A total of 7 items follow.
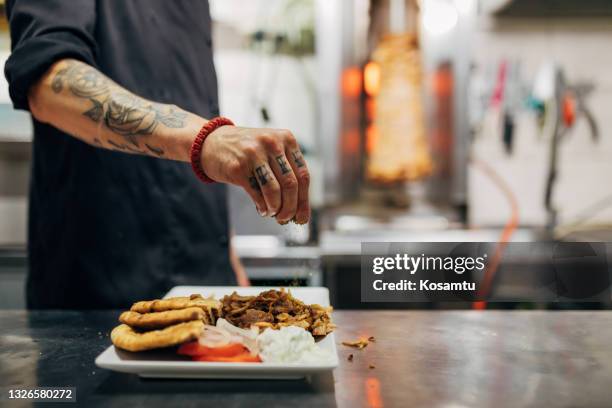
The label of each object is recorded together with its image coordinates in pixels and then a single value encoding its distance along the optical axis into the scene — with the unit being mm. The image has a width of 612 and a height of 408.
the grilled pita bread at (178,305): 778
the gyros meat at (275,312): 827
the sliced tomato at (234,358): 708
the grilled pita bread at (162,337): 677
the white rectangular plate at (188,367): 670
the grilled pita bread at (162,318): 709
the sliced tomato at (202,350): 702
